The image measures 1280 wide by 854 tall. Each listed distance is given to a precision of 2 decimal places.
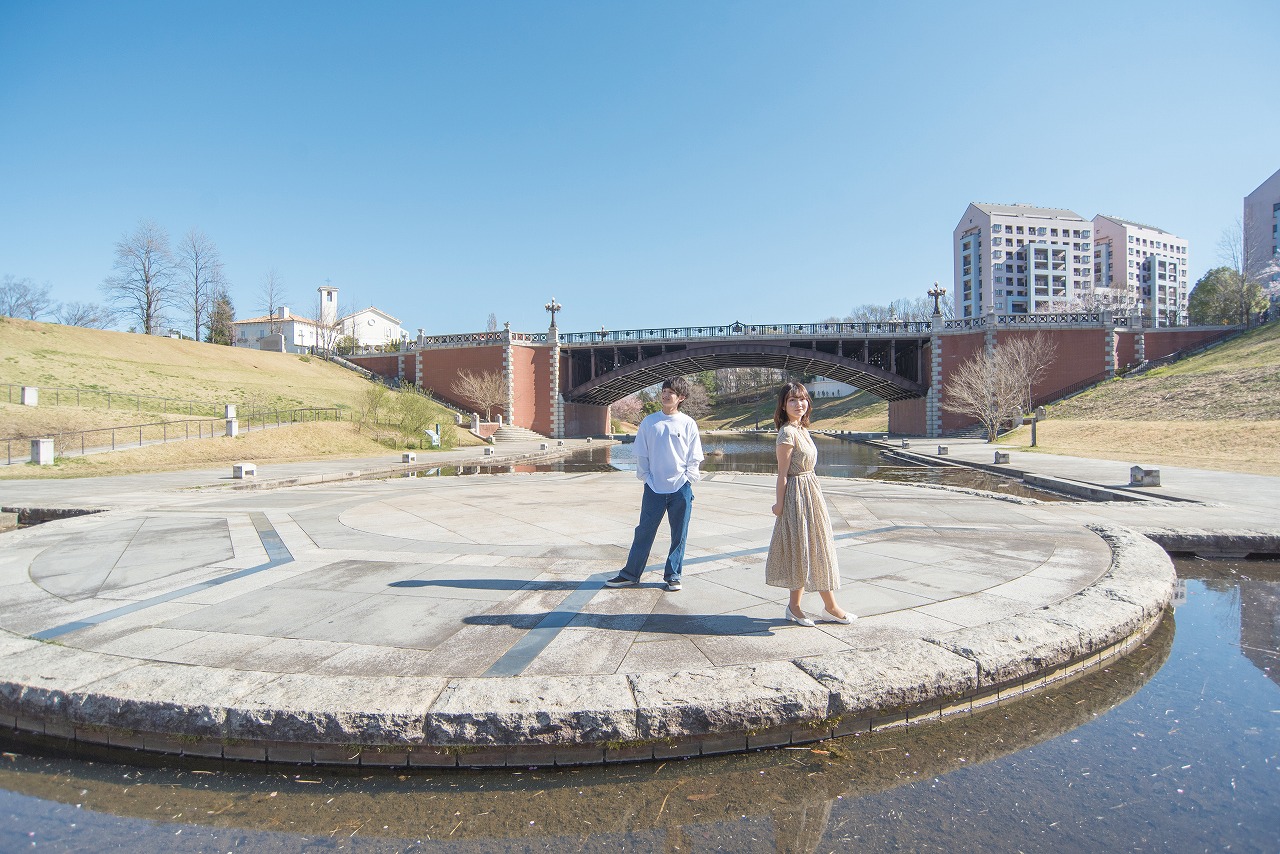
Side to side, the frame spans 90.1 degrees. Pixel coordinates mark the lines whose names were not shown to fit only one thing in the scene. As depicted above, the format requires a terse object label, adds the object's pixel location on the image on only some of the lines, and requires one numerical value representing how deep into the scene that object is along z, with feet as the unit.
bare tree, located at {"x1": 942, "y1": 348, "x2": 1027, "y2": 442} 118.93
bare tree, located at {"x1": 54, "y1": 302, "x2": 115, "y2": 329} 230.27
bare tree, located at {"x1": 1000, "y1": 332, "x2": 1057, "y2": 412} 135.15
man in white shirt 16.56
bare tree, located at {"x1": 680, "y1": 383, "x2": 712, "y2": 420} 293.23
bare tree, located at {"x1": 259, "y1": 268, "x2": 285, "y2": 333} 275.39
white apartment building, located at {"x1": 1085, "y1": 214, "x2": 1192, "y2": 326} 303.89
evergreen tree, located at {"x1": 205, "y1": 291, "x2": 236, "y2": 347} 217.36
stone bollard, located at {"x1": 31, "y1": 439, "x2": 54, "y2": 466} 70.18
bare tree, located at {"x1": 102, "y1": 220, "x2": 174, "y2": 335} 194.49
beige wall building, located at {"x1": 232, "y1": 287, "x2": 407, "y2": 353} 281.54
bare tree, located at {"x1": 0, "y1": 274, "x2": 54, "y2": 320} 220.43
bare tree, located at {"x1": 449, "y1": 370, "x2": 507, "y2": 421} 163.12
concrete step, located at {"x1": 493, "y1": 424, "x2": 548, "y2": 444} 149.18
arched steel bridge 157.38
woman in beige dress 13.55
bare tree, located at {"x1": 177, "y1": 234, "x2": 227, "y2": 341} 209.46
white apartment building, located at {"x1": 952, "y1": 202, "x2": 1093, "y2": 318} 283.18
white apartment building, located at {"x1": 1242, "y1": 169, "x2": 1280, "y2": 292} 221.87
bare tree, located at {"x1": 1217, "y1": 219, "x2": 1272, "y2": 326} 176.35
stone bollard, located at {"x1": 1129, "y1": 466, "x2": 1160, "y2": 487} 40.76
